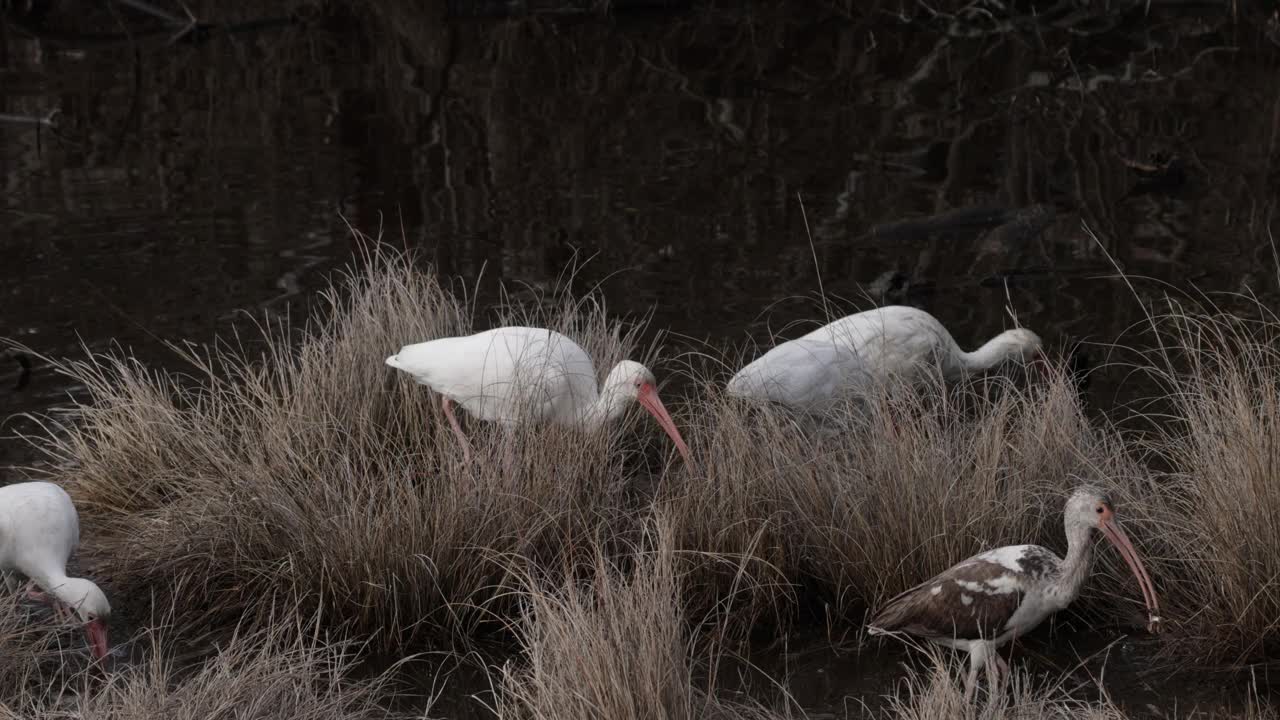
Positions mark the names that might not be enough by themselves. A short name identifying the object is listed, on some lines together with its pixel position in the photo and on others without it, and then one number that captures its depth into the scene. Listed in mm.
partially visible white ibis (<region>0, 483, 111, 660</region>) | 8891
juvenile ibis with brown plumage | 8375
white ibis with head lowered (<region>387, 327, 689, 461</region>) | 10719
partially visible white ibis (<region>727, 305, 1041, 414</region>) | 11281
